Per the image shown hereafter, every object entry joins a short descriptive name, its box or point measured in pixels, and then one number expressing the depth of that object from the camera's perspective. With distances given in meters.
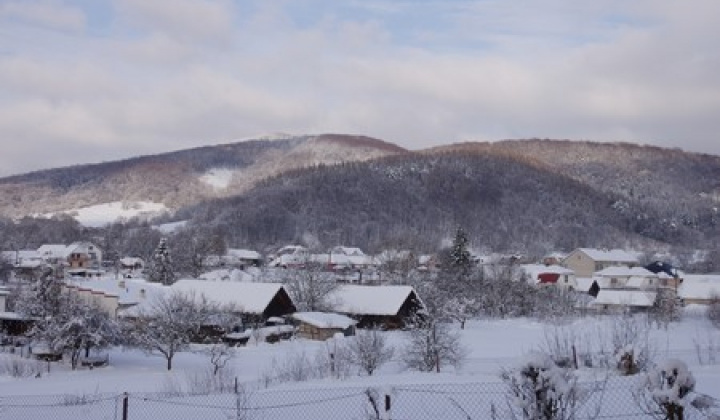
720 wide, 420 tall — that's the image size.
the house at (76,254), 111.44
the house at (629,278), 85.88
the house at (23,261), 84.31
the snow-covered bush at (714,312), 52.33
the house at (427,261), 98.12
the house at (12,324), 40.44
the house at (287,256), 100.46
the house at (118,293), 50.06
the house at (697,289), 73.38
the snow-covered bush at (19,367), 26.05
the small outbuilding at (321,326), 45.00
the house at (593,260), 105.00
